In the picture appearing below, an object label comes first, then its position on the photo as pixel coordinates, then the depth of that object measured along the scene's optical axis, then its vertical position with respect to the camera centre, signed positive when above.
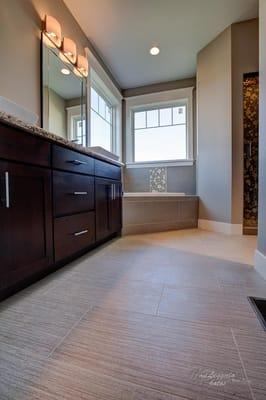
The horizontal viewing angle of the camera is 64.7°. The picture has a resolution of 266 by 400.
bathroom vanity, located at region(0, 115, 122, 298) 0.98 -0.03
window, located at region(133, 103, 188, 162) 3.89 +1.19
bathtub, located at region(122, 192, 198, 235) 2.74 -0.23
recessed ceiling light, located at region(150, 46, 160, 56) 3.04 +2.14
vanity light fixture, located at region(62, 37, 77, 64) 2.24 +1.63
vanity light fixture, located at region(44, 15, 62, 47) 1.95 +1.61
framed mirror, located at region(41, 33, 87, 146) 1.98 +1.09
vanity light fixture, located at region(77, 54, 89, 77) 2.54 +1.64
